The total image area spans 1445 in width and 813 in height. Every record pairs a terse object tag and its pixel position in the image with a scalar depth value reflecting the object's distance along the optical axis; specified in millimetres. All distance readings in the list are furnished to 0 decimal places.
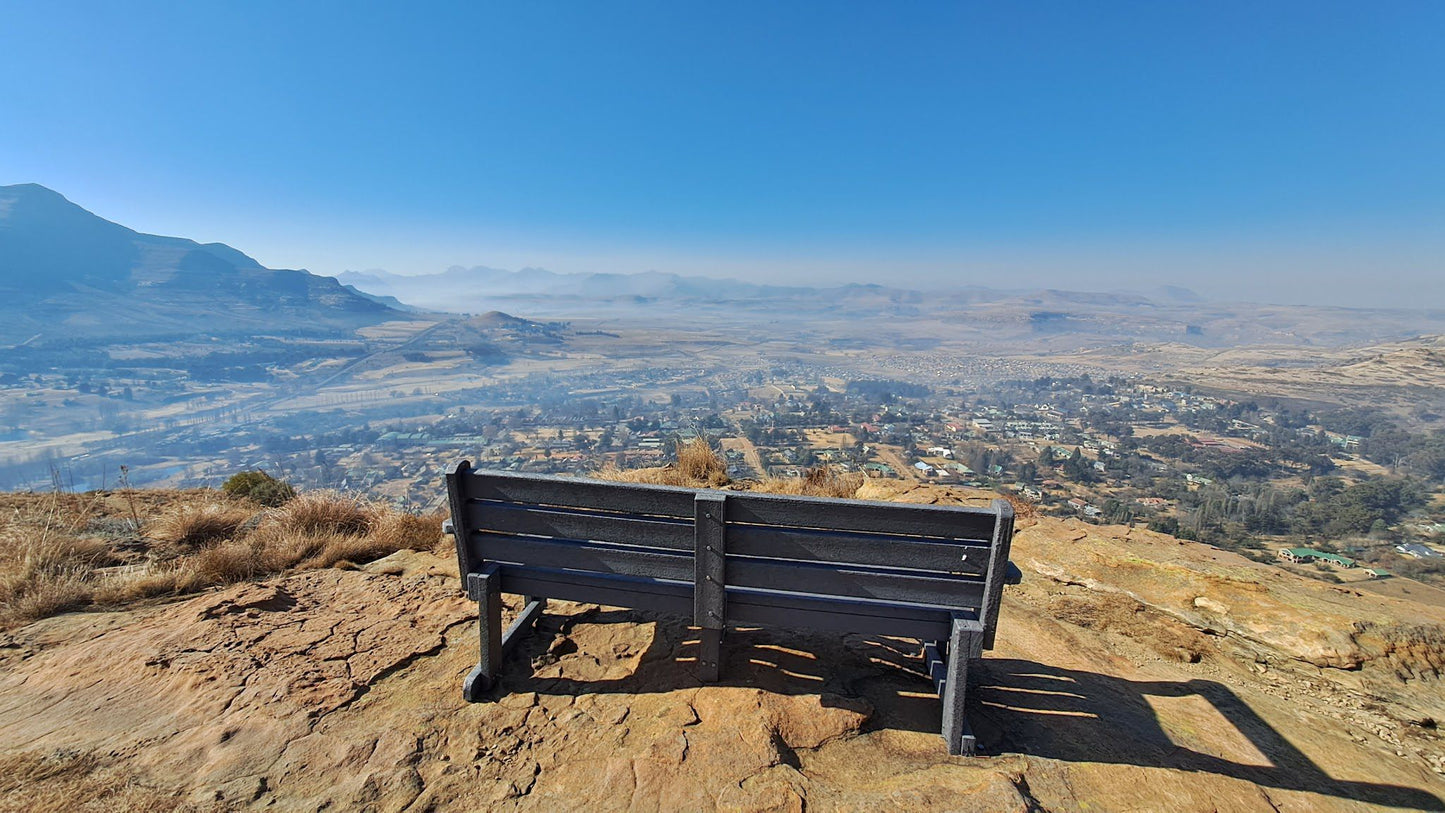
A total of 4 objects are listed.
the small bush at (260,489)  6059
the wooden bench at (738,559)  2191
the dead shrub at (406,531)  4727
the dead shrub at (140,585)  3598
